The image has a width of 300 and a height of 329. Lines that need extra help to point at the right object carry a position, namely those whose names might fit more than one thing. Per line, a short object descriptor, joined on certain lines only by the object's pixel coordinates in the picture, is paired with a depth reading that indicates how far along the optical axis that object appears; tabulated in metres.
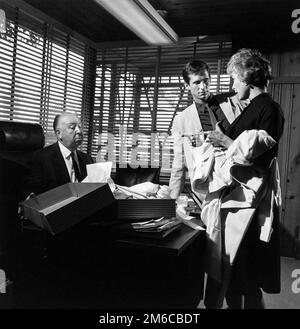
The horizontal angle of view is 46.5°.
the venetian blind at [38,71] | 2.55
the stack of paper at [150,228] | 1.03
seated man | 1.84
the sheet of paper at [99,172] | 1.25
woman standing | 1.28
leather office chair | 1.80
